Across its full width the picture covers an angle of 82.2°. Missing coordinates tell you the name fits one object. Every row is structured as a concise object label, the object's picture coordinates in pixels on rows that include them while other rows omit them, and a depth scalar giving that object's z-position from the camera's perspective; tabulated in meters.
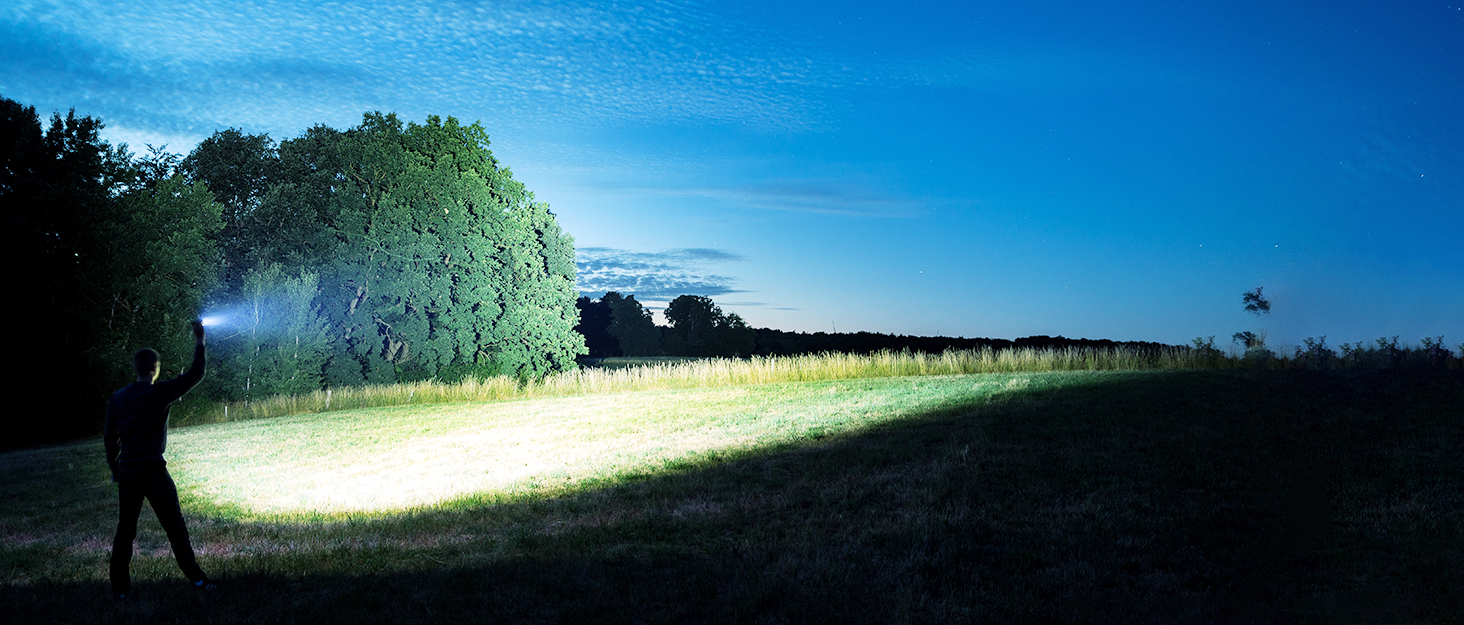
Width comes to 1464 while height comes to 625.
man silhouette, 7.10
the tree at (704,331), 74.75
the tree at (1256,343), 25.47
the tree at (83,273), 29.70
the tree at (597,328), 95.69
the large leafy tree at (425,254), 32.56
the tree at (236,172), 37.41
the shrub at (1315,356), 22.91
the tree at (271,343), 31.12
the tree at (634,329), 89.06
